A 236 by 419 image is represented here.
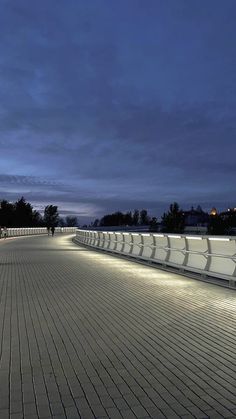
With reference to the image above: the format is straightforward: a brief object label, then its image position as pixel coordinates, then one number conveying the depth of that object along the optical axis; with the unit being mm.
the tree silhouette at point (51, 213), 175262
